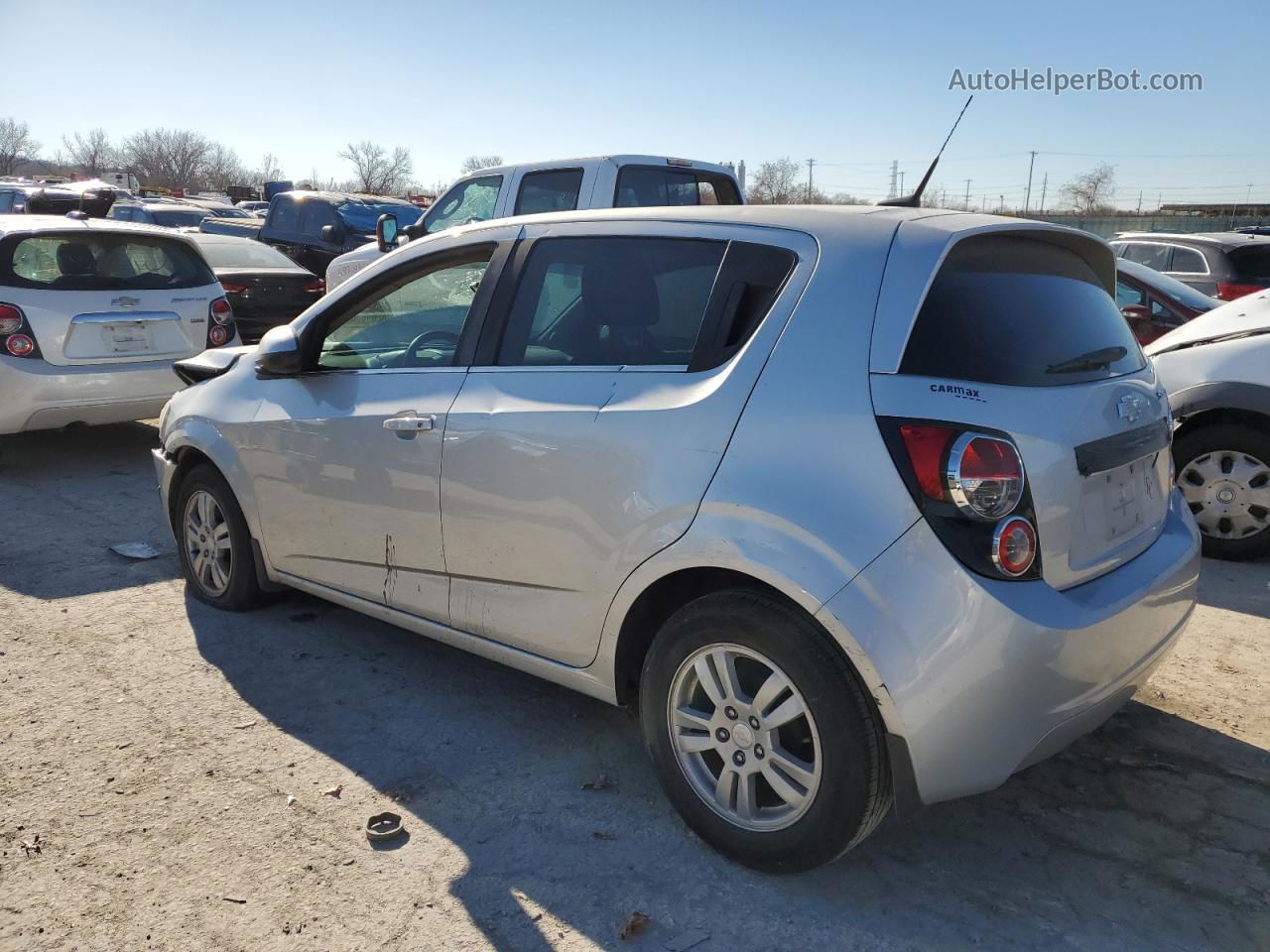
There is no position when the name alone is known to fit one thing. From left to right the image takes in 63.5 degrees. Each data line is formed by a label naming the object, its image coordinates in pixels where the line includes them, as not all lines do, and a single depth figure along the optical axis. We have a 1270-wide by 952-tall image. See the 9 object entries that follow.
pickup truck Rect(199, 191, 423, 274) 16.06
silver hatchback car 2.53
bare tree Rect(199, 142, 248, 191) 94.50
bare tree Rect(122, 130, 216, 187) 95.44
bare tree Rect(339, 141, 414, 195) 85.25
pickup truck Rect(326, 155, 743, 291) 8.06
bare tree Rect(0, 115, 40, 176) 77.00
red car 8.12
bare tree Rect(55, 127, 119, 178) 97.78
